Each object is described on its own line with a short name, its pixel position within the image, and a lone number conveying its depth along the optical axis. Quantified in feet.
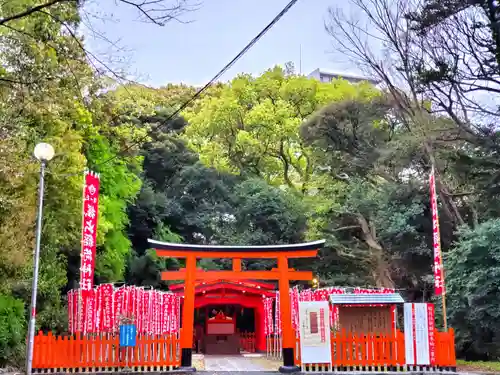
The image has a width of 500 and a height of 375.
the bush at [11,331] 40.70
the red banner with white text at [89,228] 40.45
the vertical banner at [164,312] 56.03
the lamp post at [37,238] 30.27
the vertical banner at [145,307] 51.24
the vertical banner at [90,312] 45.42
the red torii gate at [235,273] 39.29
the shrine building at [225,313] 65.10
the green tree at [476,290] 46.73
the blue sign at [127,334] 37.29
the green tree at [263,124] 88.99
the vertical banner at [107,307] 46.75
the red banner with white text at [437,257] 43.24
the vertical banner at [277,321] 54.19
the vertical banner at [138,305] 50.30
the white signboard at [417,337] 38.01
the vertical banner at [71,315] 46.42
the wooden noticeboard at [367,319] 41.22
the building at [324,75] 171.94
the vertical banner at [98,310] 46.37
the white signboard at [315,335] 38.14
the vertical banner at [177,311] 59.62
